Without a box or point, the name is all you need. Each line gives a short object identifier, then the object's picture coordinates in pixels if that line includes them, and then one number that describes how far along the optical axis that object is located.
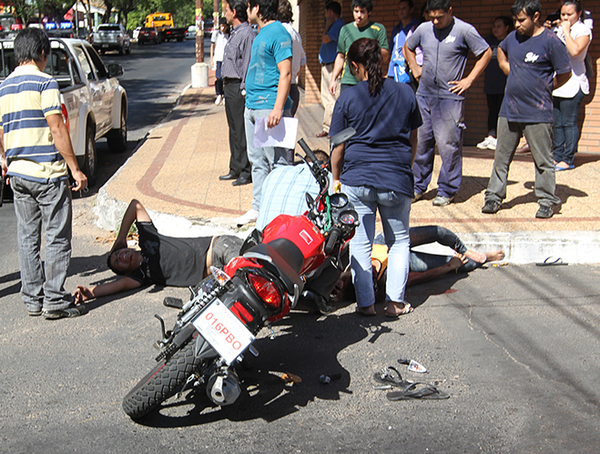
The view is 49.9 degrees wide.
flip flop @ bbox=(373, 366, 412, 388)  3.80
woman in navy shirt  4.49
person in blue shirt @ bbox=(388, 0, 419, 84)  9.15
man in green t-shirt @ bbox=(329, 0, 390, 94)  8.41
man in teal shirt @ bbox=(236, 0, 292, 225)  6.11
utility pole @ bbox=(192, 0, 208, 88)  22.19
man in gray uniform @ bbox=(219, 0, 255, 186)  7.65
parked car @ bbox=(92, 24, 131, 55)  41.00
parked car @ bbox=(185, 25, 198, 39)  73.26
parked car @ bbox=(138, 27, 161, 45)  53.59
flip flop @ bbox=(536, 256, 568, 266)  5.98
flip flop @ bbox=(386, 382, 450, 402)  3.66
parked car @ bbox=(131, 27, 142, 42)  64.44
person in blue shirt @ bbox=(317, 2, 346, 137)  10.46
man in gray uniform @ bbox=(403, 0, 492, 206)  6.61
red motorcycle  3.19
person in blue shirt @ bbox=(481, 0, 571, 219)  6.22
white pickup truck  8.77
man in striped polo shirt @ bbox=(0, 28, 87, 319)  4.68
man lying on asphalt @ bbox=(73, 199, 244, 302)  5.24
